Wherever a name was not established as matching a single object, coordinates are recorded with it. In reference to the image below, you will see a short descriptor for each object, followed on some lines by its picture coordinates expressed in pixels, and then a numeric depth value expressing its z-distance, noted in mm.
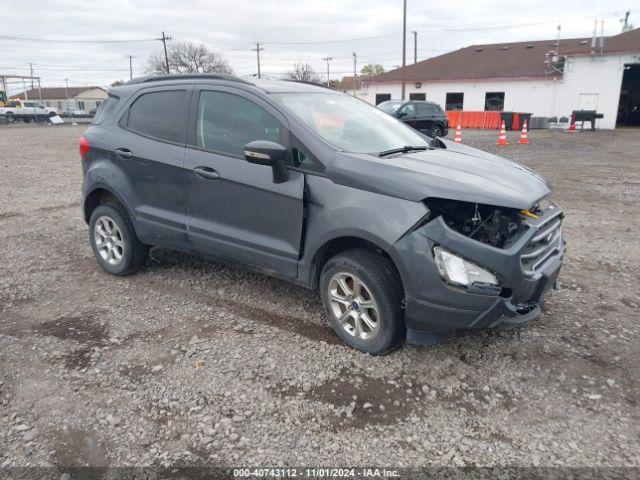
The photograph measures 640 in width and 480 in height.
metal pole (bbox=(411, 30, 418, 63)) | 56612
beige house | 101438
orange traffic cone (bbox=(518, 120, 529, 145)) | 19431
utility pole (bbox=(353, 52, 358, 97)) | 87750
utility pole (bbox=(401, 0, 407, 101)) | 35156
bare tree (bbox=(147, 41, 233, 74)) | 74688
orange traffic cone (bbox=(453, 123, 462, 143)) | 19231
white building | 30016
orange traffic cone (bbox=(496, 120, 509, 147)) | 18550
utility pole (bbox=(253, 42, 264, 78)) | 75875
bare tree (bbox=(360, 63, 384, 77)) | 110075
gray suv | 3109
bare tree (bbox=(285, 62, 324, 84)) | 77688
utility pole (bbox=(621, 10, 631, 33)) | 43469
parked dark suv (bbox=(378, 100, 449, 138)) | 19172
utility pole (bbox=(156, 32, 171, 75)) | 67862
